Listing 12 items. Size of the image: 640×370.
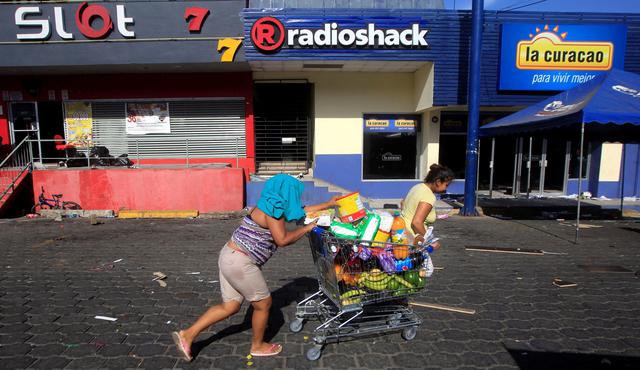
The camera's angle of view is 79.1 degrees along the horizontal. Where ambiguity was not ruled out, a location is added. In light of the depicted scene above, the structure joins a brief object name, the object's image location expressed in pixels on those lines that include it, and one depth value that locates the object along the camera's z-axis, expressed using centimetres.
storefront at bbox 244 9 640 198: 1062
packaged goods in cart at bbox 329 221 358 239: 318
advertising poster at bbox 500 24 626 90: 1079
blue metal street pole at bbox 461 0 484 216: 957
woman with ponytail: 389
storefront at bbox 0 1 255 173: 1210
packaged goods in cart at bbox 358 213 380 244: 326
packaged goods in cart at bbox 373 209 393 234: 331
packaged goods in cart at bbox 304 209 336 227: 310
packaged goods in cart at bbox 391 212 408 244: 339
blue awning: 685
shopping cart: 320
